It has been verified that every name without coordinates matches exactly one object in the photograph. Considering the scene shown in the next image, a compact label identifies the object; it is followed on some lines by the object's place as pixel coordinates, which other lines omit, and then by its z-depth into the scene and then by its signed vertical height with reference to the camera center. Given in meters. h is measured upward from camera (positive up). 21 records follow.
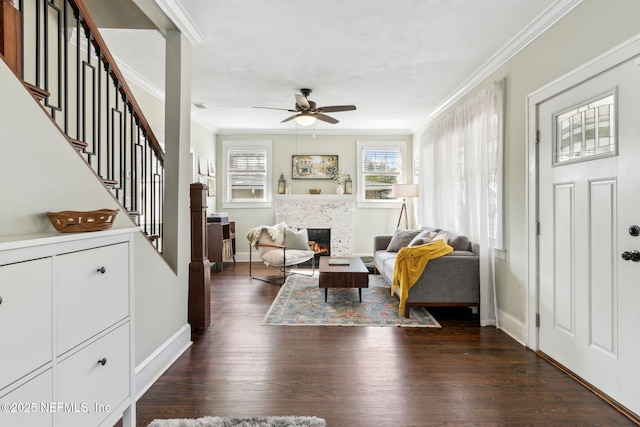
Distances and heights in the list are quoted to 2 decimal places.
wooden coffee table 3.84 -0.74
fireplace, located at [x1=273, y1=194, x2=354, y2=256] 6.85 +0.05
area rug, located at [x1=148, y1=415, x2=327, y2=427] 1.76 -1.12
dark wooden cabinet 5.64 -0.48
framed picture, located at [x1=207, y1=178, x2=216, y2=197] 6.48 +0.58
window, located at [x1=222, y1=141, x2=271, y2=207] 6.95 +0.89
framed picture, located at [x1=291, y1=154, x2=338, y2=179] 6.93 +1.03
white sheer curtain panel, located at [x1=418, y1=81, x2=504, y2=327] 3.35 +0.46
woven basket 1.34 -0.02
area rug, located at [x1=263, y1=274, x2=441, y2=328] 3.39 -1.07
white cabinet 1.00 -0.42
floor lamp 6.18 +0.47
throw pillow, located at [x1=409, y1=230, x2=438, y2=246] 4.24 -0.29
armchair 5.10 -0.51
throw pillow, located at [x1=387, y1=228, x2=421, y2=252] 5.06 -0.37
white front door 1.92 -0.10
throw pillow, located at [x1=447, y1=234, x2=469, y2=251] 3.82 -0.32
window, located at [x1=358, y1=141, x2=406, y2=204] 6.93 +0.97
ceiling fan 3.98 +1.31
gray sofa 3.50 -0.73
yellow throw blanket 3.46 -0.51
